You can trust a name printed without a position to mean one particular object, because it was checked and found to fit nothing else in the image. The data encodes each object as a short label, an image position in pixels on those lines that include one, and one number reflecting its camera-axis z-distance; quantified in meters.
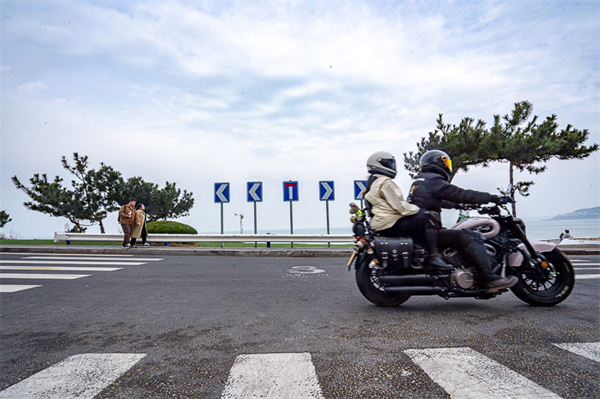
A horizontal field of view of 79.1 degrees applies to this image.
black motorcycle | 4.37
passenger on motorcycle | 4.42
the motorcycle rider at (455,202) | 4.32
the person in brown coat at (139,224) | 15.20
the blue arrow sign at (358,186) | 16.14
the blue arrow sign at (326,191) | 16.39
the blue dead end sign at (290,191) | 16.27
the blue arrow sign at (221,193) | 16.55
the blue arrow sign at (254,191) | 16.47
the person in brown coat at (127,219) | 14.88
